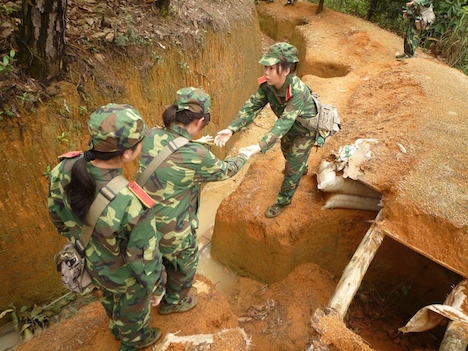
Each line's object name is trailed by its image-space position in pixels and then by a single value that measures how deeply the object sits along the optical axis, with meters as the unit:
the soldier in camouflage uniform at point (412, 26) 8.07
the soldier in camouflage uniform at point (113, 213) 1.81
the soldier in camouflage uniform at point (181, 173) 2.38
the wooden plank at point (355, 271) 3.17
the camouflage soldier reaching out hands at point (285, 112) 3.29
